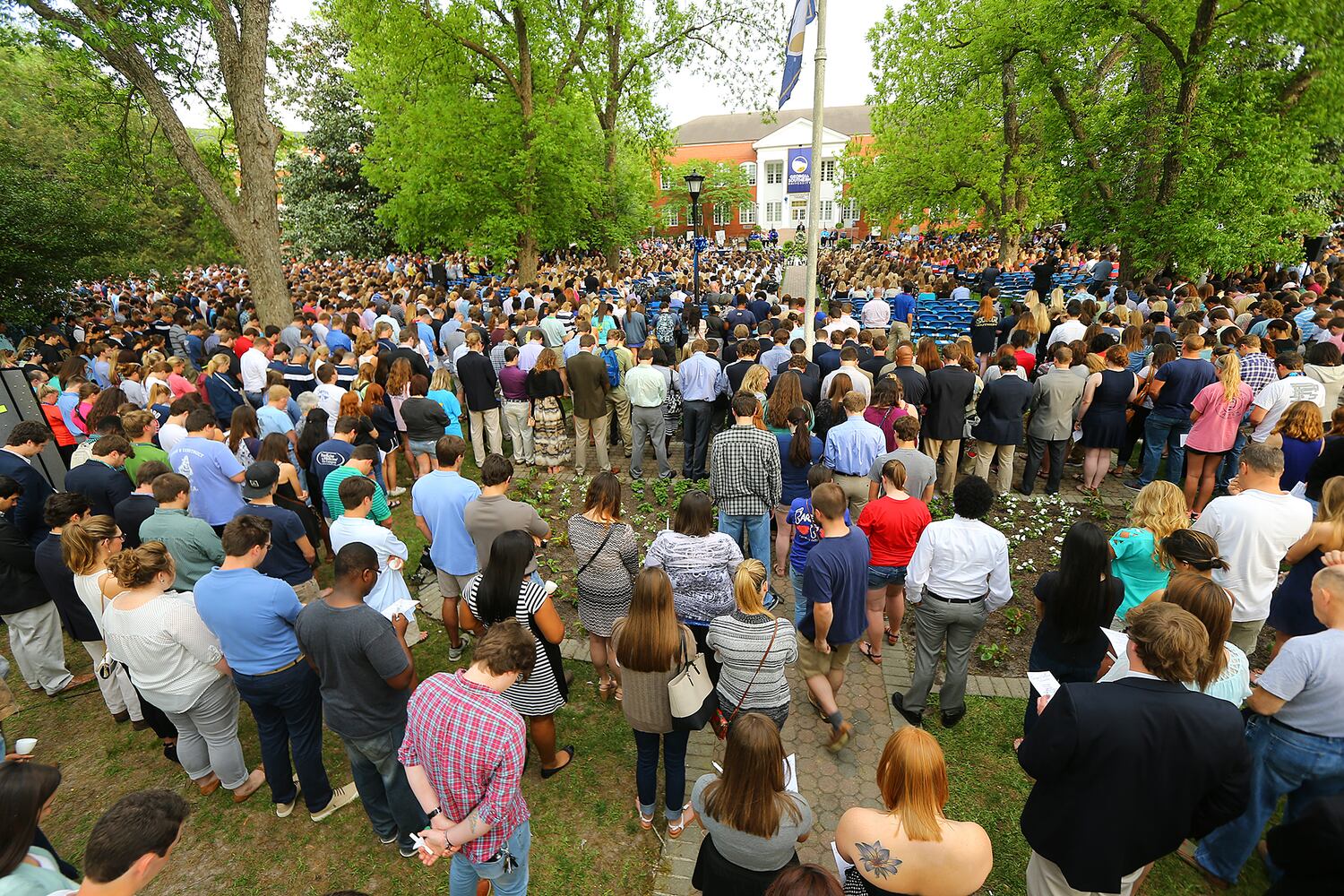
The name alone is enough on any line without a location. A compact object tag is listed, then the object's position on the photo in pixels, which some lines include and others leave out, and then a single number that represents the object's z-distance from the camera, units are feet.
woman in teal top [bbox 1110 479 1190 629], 12.53
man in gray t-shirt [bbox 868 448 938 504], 17.60
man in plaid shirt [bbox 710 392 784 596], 17.74
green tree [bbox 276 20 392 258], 85.15
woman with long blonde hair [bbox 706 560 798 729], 11.02
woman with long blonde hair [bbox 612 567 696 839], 10.69
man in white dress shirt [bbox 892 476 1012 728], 13.47
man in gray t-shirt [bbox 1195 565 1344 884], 9.45
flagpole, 27.89
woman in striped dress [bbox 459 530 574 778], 12.03
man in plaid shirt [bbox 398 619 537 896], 8.61
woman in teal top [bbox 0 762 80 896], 7.17
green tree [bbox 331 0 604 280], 51.19
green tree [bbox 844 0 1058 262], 58.18
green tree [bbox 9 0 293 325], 30.48
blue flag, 27.27
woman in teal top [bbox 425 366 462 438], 24.89
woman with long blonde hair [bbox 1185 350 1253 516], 21.52
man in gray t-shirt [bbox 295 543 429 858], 10.63
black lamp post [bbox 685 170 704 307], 46.34
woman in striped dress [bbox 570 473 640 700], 13.58
